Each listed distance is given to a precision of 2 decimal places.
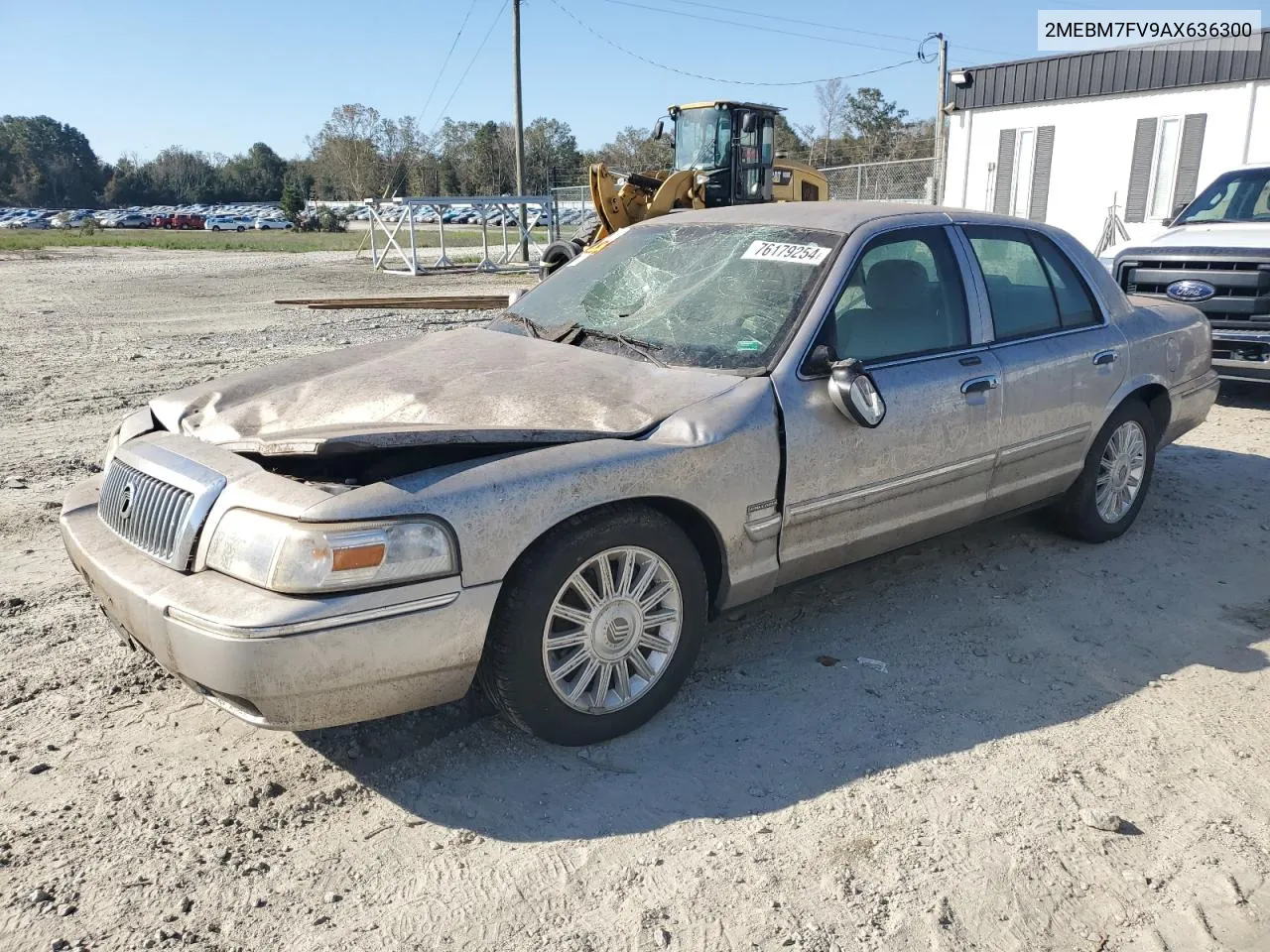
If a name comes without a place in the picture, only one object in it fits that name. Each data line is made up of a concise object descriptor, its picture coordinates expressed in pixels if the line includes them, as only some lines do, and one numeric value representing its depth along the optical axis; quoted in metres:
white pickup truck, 8.28
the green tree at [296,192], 60.79
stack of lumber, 15.99
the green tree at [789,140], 58.34
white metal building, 17.88
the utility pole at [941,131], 22.55
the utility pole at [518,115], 30.09
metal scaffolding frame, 25.83
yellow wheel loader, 15.23
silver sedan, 2.74
